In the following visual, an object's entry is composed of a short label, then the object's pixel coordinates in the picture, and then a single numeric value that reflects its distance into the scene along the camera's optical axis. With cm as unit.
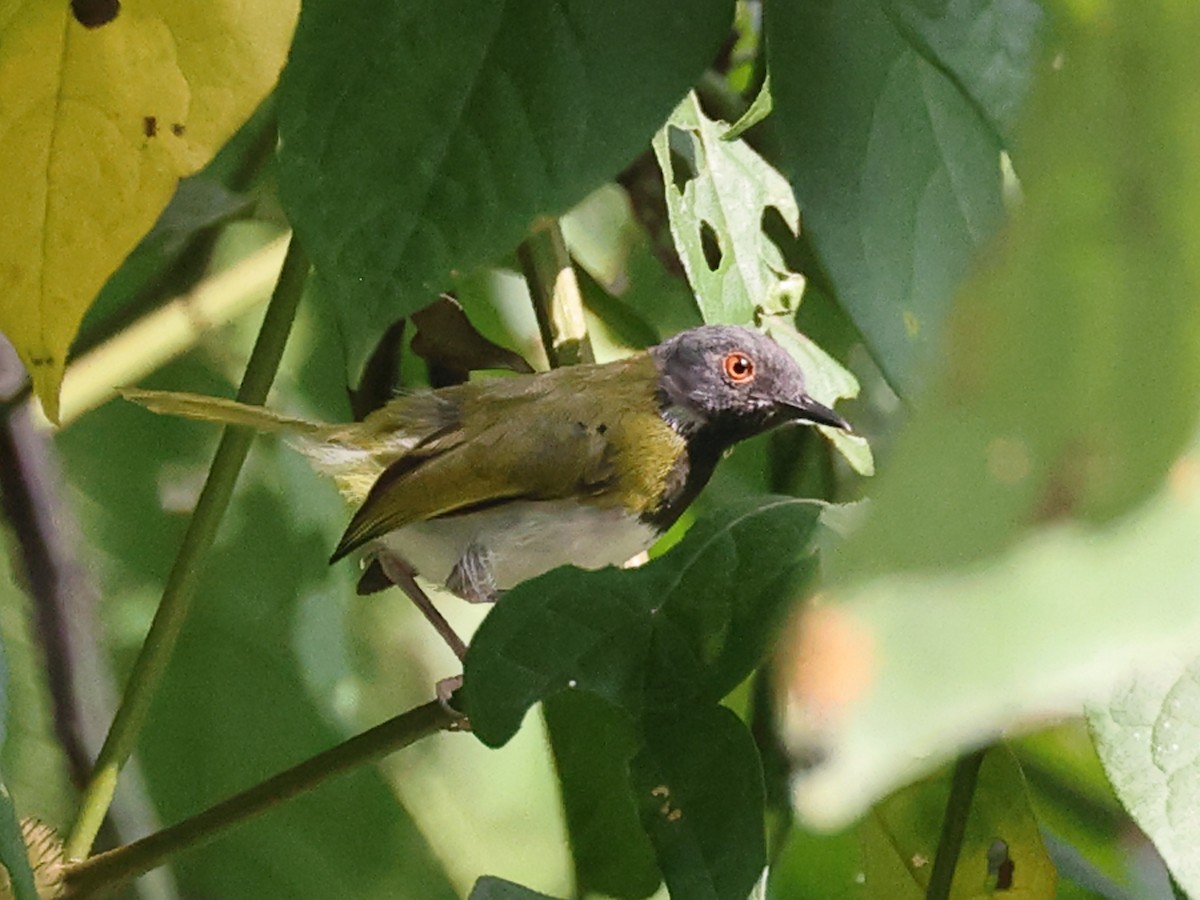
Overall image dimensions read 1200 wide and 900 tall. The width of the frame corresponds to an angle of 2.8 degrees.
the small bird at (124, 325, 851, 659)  326
